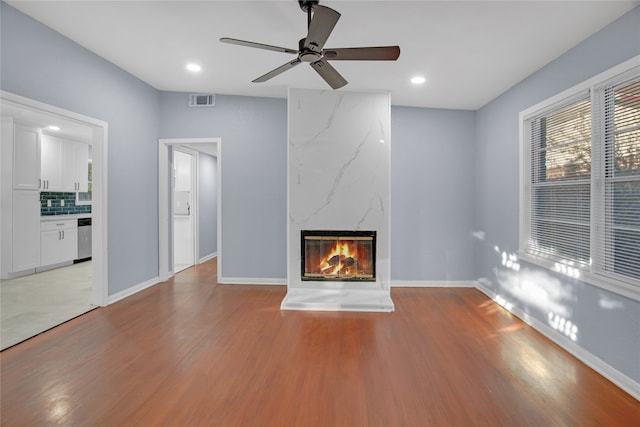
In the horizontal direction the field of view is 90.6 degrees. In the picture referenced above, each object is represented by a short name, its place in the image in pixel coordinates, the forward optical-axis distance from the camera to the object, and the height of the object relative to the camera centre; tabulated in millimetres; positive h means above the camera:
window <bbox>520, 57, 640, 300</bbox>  2275 +240
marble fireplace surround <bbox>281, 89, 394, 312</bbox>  4090 +559
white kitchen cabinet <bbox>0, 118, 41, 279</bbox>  4727 +159
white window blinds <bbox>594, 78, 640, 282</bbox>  2240 +184
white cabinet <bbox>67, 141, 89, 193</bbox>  6035 +858
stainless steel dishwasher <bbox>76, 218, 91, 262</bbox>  6023 -582
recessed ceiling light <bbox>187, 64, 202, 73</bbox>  3555 +1620
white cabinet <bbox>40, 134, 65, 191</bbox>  5441 +800
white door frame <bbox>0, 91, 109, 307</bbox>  3604 -69
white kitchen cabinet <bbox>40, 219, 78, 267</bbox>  5262 -569
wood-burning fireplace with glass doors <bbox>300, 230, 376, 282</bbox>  4113 -614
